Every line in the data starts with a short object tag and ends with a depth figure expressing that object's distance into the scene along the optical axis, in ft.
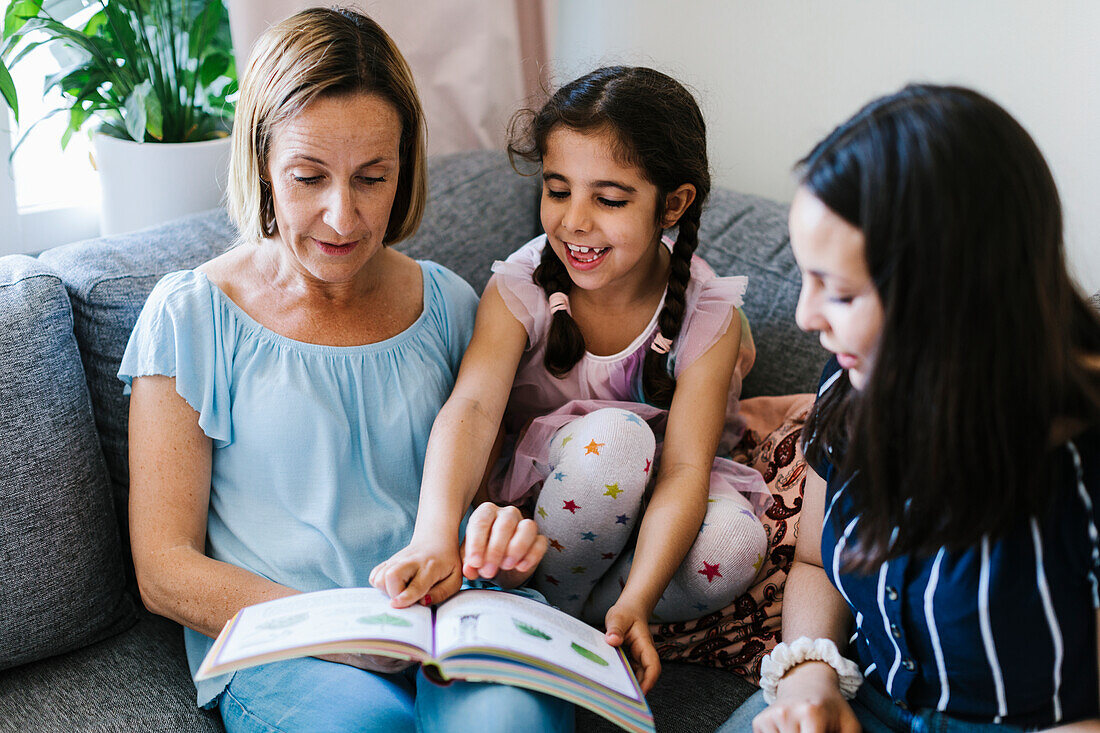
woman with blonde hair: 3.52
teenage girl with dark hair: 2.34
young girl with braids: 3.92
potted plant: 5.44
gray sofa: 3.71
